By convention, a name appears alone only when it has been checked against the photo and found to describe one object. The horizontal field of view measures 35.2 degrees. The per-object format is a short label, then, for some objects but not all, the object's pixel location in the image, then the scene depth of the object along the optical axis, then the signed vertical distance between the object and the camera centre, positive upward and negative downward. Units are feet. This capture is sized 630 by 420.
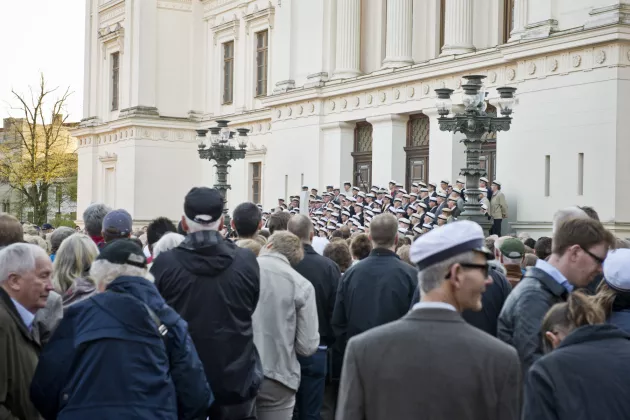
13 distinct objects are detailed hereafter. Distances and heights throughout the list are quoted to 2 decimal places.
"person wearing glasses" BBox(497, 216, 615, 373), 17.94 -1.46
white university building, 68.08 +9.48
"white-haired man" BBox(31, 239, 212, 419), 15.48 -2.70
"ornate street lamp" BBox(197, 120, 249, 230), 89.25 +3.82
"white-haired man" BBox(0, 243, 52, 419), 16.57 -2.29
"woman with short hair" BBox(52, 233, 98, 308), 21.15 -1.57
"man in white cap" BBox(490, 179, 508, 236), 70.28 -1.08
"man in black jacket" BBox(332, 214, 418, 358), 26.11 -2.42
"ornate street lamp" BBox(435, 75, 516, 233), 52.34 +3.73
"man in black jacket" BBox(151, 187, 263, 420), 20.35 -2.18
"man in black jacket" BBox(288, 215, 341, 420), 27.84 -3.42
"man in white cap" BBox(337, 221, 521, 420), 12.23 -2.05
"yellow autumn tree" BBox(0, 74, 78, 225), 171.22 +5.11
